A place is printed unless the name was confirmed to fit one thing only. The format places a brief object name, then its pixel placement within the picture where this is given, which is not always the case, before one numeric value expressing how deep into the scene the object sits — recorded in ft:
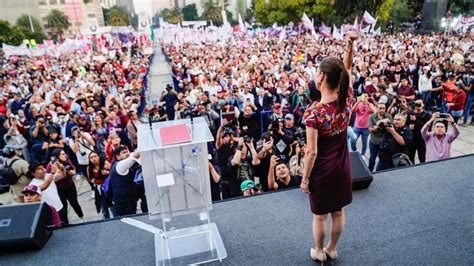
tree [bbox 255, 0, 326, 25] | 111.65
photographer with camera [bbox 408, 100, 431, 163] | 18.37
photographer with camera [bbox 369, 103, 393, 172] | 18.74
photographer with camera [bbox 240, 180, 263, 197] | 13.06
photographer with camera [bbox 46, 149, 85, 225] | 14.84
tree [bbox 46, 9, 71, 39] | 222.28
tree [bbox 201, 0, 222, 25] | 227.61
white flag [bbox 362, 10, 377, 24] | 58.20
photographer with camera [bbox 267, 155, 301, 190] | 13.56
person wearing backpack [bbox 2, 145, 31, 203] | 15.17
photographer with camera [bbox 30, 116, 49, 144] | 22.82
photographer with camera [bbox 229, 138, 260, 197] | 14.67
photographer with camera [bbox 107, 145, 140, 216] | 13.07
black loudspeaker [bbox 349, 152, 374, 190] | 11.33
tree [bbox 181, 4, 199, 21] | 289.94
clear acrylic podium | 8.10
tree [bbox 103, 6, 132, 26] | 236.63
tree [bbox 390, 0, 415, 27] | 132.05
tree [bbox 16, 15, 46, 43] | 157.69
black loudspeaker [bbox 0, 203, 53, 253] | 8.99
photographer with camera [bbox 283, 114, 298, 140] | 19.08
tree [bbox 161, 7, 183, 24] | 246.72
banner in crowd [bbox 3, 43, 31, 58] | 61.57
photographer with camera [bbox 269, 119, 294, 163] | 18.53
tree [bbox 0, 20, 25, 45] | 125.08
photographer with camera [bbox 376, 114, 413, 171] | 16.29
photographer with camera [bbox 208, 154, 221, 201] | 13.78
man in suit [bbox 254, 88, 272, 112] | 27.21
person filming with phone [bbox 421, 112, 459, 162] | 15.80
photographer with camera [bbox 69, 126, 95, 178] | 20.51
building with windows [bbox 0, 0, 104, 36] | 218.79
